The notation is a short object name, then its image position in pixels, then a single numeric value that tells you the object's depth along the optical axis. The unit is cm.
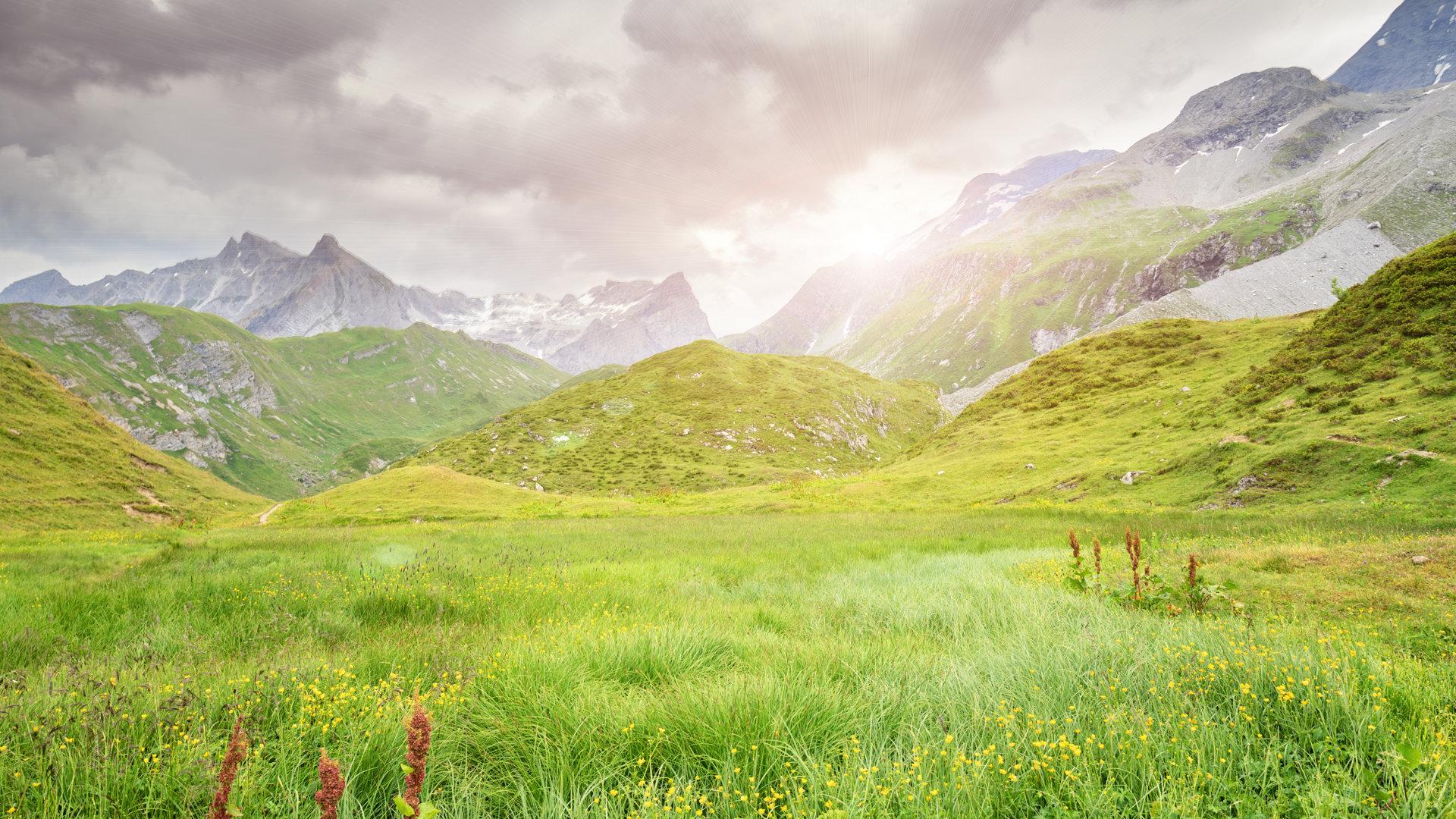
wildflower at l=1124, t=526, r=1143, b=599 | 714
